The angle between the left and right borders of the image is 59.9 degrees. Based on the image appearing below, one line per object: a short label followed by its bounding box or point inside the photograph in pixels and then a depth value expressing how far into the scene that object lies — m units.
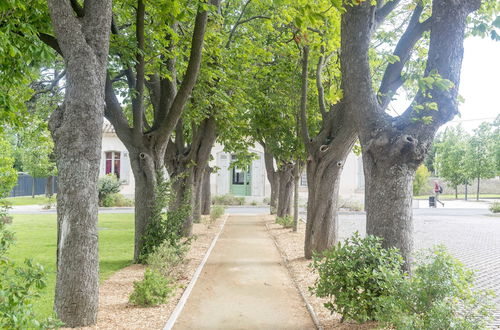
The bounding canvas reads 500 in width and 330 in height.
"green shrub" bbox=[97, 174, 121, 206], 29.59
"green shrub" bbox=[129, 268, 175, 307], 6.24
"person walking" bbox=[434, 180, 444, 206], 33.72
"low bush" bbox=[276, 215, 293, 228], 16.98
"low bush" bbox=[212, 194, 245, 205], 32.59
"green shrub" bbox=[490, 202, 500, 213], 25.81
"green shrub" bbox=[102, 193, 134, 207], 29.73
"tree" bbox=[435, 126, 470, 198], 43.09
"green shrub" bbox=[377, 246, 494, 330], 3.79
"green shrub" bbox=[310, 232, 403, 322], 5.04
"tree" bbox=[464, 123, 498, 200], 40.41
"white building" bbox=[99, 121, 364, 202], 34.84
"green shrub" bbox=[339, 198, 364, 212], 27.62
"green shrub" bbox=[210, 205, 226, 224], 19.27
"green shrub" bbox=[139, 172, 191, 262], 9.30
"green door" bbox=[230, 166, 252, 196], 35.22
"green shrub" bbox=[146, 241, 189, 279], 7.37
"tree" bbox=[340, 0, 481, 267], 5.27
